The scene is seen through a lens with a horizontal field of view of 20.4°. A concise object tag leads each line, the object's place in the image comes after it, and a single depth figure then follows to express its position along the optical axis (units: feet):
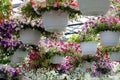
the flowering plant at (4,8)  12.12
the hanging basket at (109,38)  13.15
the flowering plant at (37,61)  20.63
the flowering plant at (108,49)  19.51
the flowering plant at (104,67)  26.08
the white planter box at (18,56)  16.17
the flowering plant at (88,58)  22.69
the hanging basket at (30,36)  12.42
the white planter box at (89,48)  15.21
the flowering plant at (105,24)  13.50
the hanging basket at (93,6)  7.45
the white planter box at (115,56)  19.30
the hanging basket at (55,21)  9.91
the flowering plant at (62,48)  19.50
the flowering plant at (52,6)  9.74
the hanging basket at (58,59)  19.21
